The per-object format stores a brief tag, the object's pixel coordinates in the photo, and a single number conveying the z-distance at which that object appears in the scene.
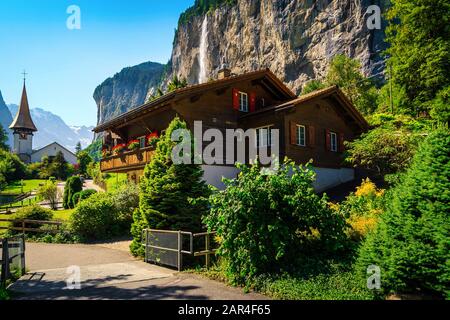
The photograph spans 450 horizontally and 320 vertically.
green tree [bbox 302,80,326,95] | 54.38
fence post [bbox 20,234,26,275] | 11.18
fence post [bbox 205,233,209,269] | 11.24
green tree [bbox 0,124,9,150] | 96.38
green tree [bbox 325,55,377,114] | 43.94
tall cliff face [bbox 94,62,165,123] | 188.75
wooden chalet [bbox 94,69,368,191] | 22.48
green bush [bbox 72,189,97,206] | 32.81
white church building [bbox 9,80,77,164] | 97.12
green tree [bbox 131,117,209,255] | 13.05
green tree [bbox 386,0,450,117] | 24.00
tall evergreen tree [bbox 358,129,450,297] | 6.46
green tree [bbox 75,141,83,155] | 176.71
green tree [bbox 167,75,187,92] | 43.91
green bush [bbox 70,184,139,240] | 19.86
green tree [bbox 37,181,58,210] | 37.41
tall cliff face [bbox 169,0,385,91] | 66.55
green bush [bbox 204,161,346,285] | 9.19
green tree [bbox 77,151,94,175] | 79.12
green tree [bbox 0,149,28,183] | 72.25
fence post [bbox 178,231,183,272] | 11.52
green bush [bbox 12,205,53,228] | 21.77
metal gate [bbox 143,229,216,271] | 11.46
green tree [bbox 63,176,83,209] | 36.56
